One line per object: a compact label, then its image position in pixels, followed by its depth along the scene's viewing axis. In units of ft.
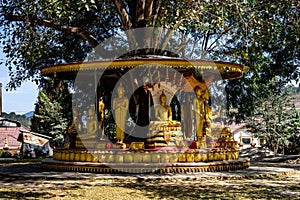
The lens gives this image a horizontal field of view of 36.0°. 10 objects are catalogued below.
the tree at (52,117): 117.51
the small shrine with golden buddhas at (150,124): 42.16
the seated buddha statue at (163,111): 46.50
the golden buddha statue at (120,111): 46.06
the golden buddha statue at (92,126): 47.11
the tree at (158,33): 44.04
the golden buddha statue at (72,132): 48.34
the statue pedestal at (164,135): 44.78
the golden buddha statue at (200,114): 49.16
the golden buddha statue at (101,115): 49.43
